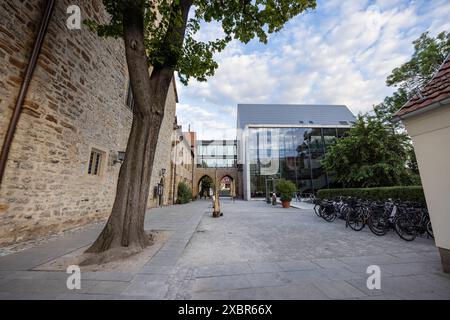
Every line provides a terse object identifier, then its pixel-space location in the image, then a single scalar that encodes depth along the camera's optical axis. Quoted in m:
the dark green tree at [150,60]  4.08
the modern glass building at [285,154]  24.72
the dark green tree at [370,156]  13.02
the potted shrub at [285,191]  15.40
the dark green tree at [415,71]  11.49
